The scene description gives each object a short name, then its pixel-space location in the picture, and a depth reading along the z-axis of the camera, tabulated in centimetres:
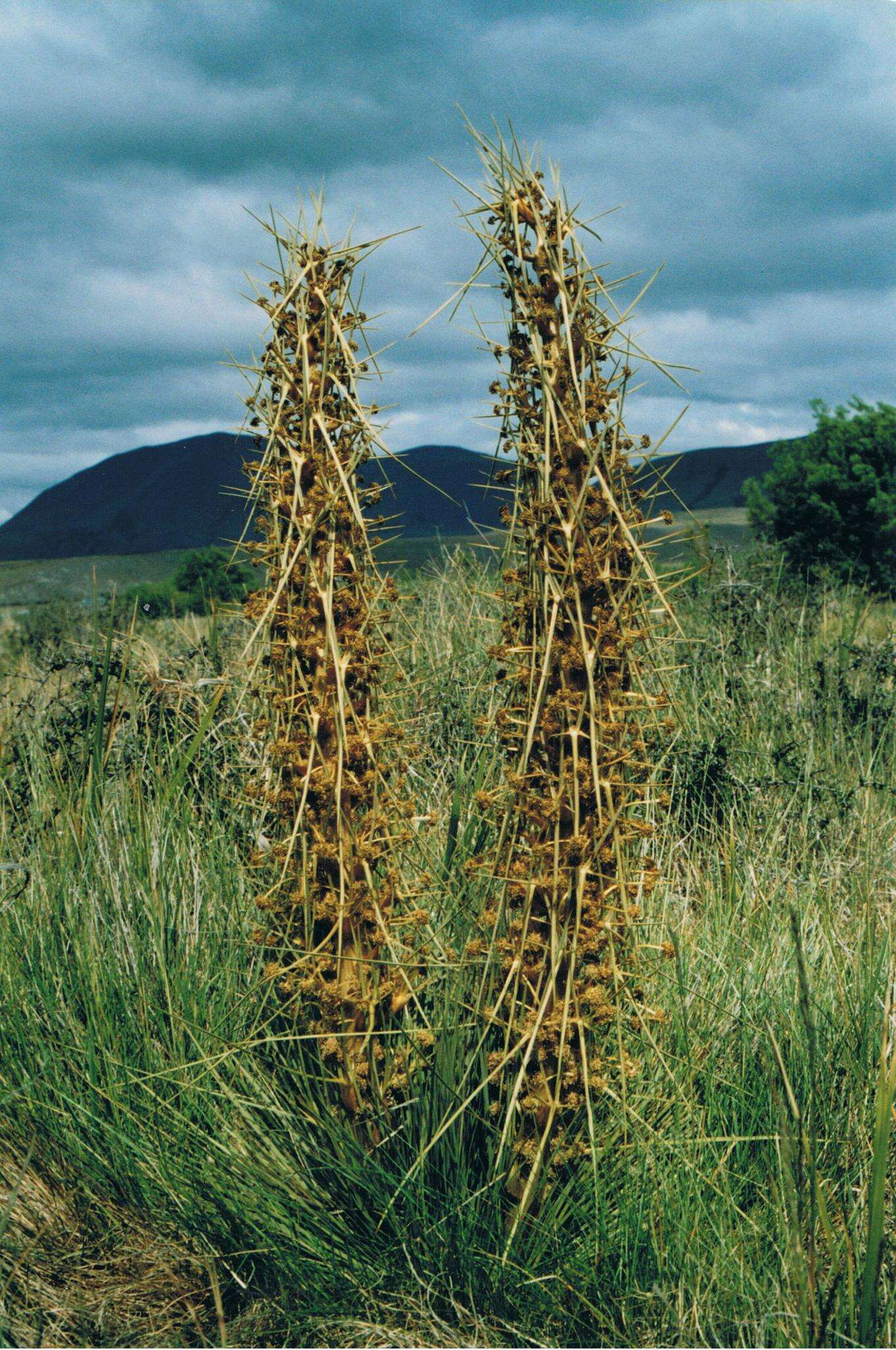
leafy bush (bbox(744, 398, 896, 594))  1401
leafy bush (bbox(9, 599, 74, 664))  1041
